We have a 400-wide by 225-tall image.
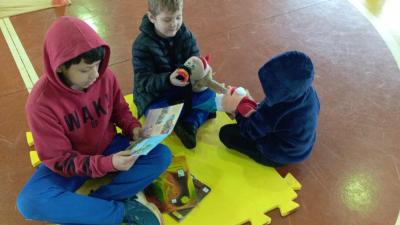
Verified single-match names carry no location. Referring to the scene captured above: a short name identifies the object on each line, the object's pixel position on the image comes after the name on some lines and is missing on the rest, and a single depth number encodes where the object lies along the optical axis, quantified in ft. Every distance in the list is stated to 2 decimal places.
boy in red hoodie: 3.86
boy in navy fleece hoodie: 4.22
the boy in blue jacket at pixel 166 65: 4.99
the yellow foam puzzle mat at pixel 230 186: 4.73
